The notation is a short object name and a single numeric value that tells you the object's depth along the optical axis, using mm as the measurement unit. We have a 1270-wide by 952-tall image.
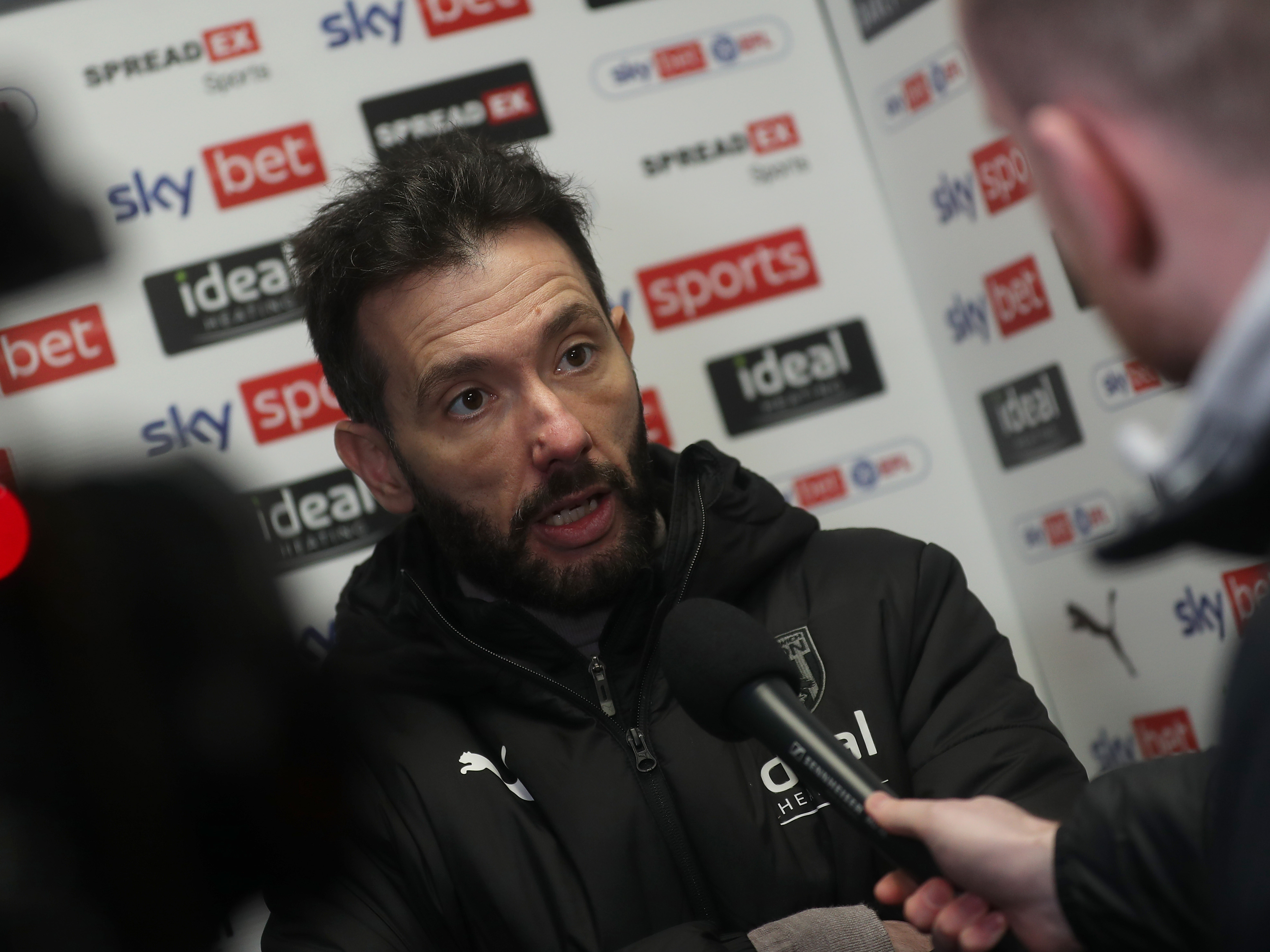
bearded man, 1399
